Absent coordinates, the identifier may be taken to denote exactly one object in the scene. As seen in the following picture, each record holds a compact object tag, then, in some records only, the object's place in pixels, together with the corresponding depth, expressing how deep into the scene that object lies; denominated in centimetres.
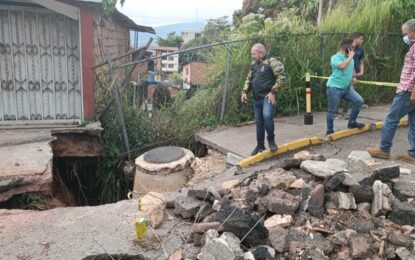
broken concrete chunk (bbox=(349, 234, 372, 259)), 332
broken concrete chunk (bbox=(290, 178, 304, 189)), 436
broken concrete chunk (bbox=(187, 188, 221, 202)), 427
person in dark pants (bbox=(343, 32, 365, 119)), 821
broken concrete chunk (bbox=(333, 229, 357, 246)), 352
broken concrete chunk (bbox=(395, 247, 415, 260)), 338
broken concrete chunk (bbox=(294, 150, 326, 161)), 509
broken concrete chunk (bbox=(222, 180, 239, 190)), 464
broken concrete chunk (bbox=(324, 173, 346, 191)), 417
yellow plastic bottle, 363
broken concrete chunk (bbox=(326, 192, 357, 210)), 404
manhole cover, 643
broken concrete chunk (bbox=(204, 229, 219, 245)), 344
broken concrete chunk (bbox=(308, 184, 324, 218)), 395
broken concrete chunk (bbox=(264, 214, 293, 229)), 377
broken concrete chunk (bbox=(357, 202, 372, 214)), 405
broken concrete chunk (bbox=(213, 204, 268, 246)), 348
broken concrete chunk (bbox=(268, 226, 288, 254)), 342
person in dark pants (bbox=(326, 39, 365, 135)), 647
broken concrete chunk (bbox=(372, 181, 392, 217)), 401
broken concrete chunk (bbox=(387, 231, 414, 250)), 352
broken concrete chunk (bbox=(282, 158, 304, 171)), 489
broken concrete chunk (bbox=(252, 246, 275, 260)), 326
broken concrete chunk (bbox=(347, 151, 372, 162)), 553
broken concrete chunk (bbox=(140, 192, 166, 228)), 394
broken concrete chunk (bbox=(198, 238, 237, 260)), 315
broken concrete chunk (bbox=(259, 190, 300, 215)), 391
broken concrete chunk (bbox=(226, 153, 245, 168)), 645
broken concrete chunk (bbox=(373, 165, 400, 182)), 448
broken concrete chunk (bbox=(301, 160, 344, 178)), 434
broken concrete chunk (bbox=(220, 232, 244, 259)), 327
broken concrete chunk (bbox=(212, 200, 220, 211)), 403
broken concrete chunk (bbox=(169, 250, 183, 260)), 339
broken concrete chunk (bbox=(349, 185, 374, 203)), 411
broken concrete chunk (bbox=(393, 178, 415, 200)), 436
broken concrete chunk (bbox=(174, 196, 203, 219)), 404
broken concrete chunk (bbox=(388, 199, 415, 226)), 389
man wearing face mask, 515
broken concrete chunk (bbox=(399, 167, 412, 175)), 509
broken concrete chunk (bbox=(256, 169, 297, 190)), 438
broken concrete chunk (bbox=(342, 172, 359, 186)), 418
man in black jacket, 583
